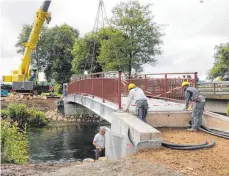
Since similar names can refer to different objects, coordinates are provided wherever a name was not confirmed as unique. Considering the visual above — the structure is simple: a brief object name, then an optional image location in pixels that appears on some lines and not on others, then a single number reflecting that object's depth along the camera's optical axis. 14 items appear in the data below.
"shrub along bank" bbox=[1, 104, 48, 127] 27.30
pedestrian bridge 8.45
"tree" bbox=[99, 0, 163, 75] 36.59
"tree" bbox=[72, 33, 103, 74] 48.90
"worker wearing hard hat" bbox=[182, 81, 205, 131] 10.52
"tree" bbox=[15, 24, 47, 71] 63.58
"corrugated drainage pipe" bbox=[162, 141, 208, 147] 8.11
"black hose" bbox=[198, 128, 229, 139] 9.38
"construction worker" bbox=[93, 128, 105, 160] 12.53
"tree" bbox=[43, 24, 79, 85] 60.78
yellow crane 35.81
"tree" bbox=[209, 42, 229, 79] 37.39
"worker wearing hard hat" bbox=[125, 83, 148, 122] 10.44
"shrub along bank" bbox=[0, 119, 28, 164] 9.46
